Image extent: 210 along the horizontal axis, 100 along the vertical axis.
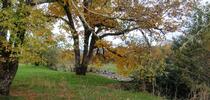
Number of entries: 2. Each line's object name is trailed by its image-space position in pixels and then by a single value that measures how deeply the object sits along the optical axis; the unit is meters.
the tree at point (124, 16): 14.92
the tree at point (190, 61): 13.74
